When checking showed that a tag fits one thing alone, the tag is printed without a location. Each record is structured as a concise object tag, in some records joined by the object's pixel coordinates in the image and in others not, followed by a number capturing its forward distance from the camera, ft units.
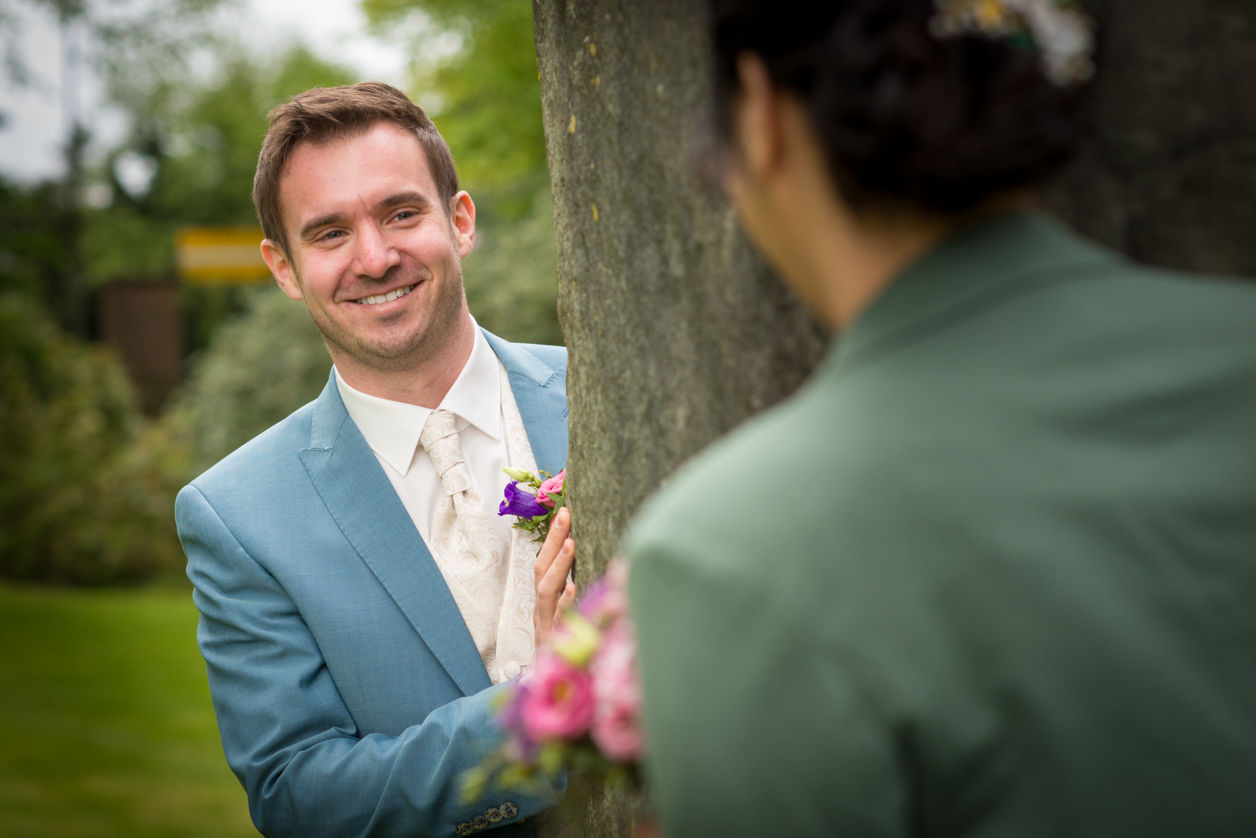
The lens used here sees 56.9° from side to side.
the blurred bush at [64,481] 46.83
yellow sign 52.01
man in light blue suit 9.31
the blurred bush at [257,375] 43.50
